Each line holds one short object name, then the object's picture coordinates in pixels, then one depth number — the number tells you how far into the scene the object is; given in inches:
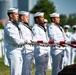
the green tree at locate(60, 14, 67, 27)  4582.9
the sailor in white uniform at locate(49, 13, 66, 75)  468.8
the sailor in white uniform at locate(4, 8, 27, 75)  402.3
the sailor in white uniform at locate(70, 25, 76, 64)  741.3
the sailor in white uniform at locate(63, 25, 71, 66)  793.6
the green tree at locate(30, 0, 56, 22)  3599.9
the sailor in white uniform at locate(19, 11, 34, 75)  430.9
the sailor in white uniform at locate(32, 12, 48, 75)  451.2
